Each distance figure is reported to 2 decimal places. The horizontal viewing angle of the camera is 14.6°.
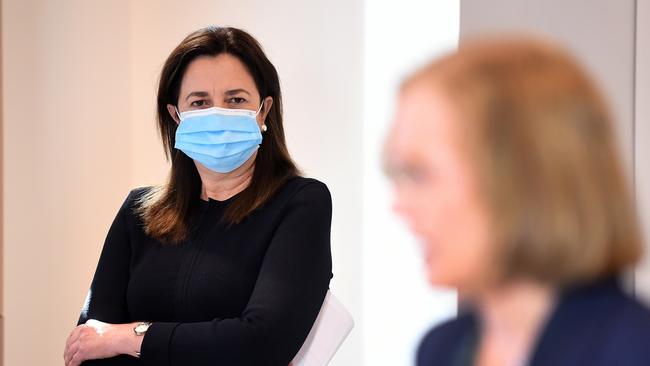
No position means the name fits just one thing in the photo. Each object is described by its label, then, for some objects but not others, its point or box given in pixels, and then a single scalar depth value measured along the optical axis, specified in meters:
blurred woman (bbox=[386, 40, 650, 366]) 1.80
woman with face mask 3.87
